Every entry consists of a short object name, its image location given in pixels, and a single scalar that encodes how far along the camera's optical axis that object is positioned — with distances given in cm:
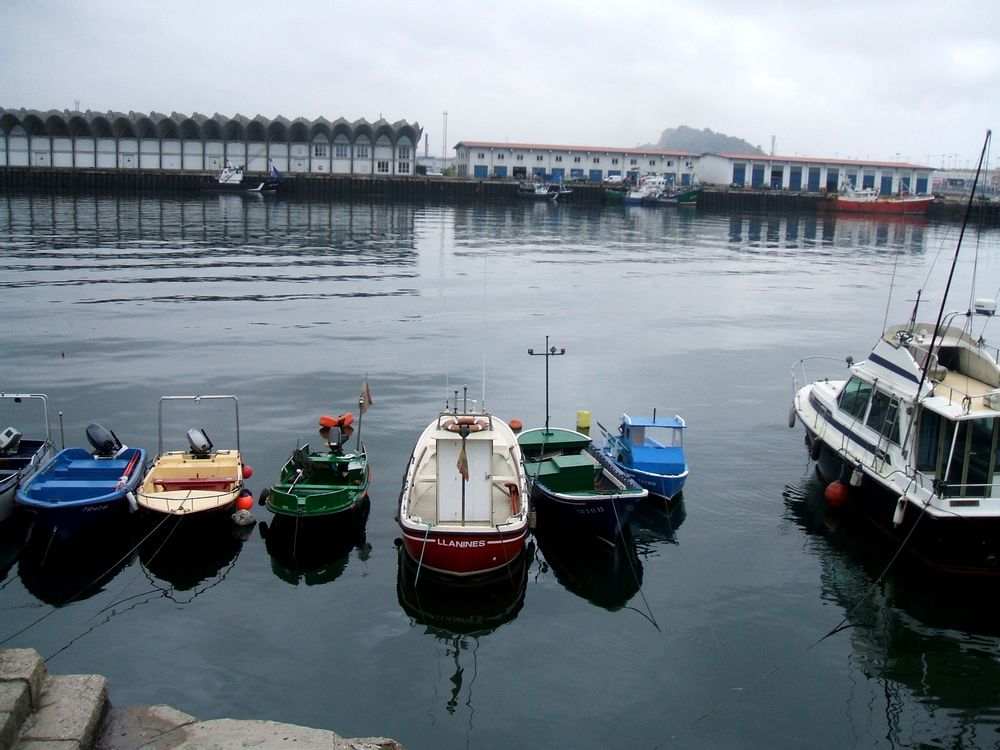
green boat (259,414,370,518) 1529
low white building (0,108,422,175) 11206
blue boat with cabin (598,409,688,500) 1730
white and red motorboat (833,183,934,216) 11769
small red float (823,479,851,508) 1733
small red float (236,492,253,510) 1590
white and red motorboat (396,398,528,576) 1373
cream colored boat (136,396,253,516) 1512
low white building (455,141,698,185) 13162
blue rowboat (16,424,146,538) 1455
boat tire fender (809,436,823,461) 1881
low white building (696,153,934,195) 13450
